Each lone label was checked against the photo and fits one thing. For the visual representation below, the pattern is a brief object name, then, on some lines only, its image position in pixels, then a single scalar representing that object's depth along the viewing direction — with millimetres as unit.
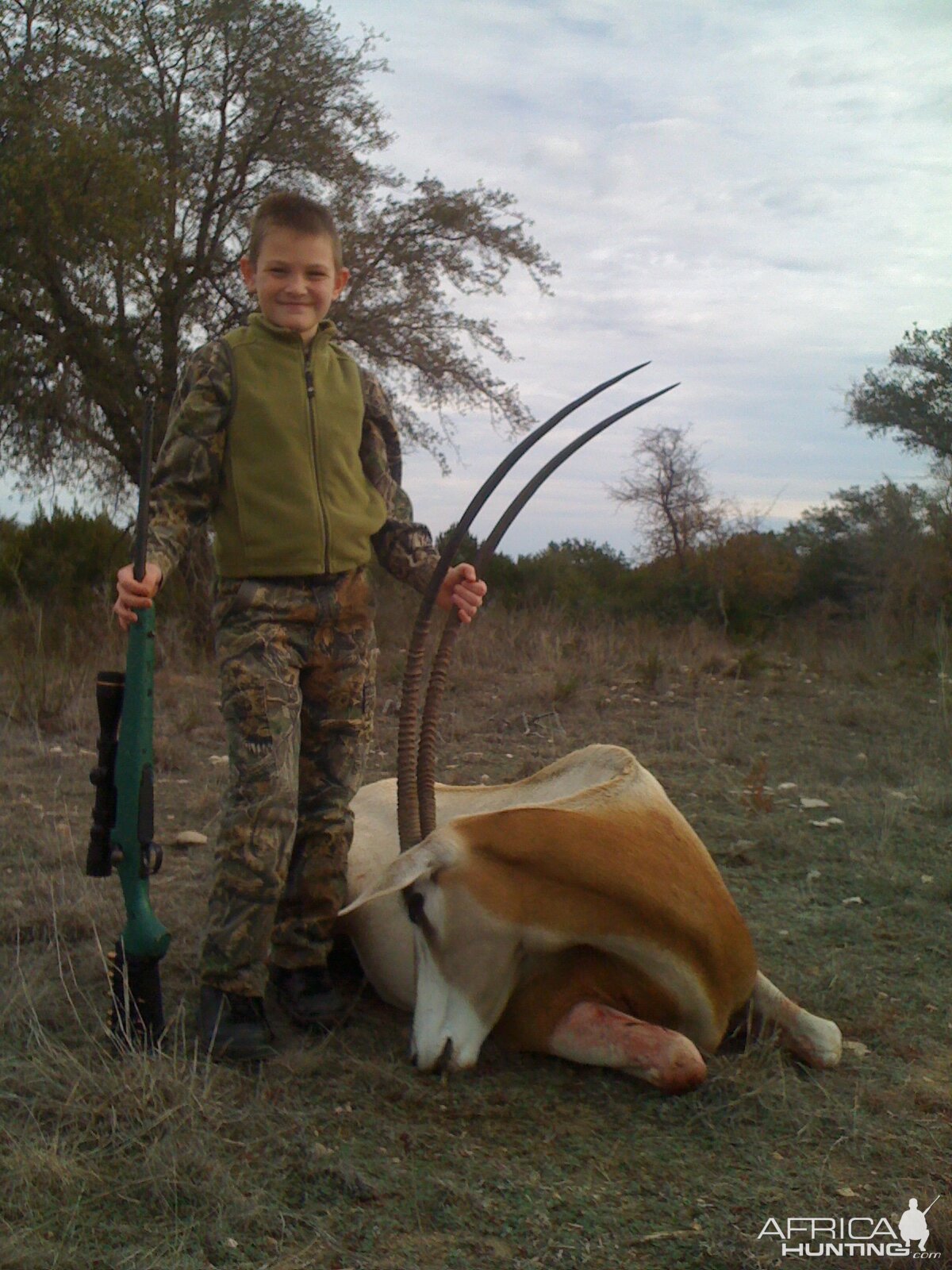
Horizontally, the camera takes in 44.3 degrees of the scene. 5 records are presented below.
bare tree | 14148
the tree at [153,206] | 8234
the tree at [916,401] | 15586
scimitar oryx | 2258
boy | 2488
